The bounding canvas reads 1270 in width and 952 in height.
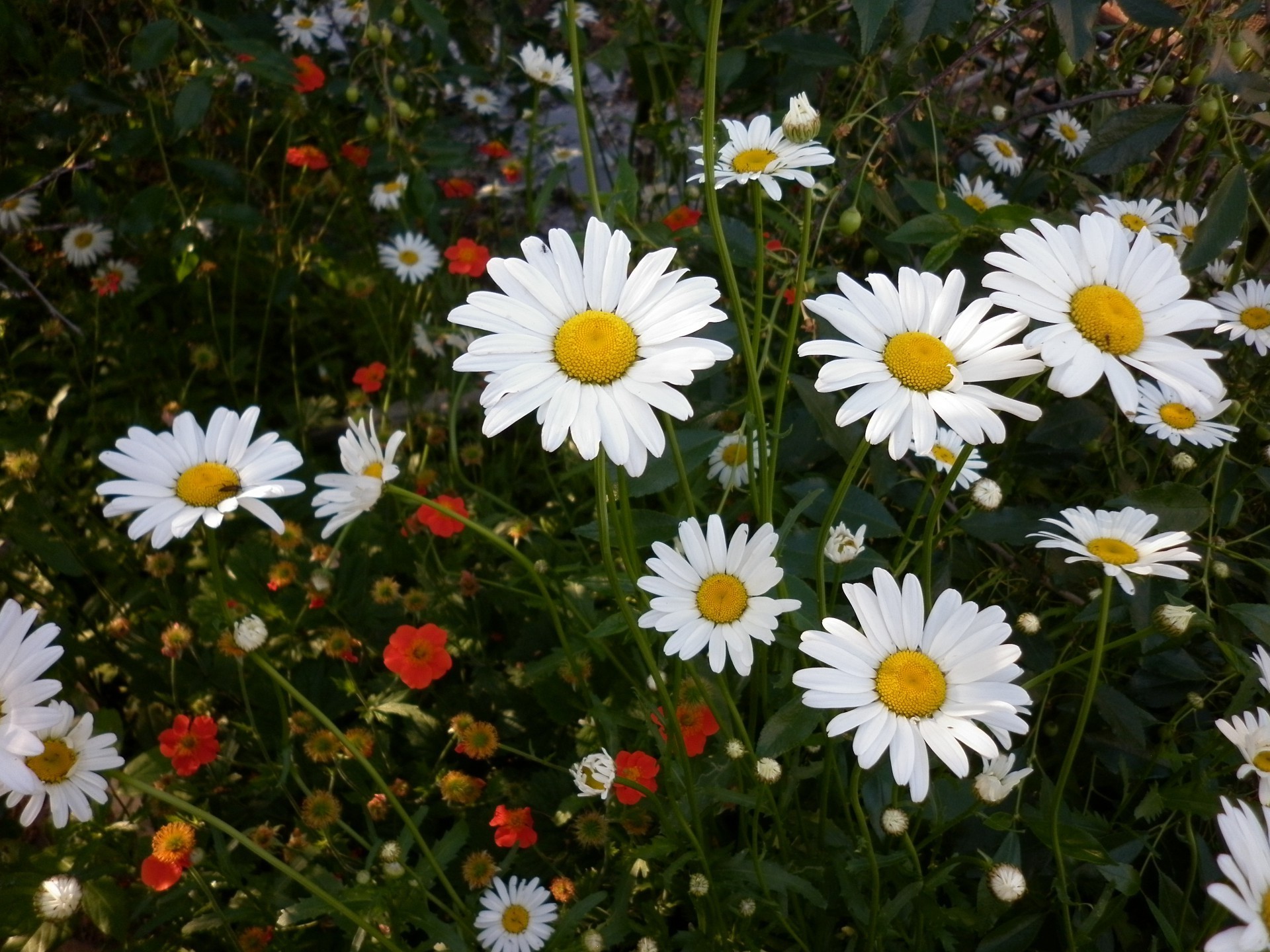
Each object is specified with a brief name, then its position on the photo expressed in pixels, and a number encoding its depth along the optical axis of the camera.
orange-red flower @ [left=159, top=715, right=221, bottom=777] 0.43
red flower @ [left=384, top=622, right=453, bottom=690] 0.43
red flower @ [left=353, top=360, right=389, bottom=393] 0.63
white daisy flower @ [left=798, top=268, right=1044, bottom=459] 0.25
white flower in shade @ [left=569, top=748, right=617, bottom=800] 0.36
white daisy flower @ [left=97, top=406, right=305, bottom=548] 0.29
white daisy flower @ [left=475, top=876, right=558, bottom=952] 0.39
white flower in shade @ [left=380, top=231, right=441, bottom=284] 0.72
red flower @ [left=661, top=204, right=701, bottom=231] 0.54
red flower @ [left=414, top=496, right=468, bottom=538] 0.46
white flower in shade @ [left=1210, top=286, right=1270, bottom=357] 0.44
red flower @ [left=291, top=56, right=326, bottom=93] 0.63
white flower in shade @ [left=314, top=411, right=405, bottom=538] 0.33
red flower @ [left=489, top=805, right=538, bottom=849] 0.42
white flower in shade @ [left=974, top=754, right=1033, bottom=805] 0.30
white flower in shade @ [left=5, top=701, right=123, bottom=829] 0.33
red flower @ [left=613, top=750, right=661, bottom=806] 0.37
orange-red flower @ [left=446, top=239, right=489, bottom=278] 0.60
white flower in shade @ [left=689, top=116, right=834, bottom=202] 0.33
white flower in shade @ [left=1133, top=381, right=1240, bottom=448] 0.41
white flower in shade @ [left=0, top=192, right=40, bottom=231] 0.67
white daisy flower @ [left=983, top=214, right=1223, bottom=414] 0.24
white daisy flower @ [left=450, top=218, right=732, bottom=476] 0.25
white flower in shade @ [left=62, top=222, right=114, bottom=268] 0.73
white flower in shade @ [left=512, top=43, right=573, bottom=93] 0.66
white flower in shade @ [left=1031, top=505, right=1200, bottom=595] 0.28
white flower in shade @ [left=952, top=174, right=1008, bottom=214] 0.49
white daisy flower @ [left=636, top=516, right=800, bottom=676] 0.30
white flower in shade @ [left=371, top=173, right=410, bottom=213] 0.72
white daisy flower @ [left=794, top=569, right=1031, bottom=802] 0.26
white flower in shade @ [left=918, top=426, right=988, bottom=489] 0.39
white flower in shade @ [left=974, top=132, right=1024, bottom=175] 0.61
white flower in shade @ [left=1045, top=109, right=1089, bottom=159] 0.59
